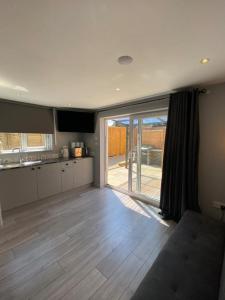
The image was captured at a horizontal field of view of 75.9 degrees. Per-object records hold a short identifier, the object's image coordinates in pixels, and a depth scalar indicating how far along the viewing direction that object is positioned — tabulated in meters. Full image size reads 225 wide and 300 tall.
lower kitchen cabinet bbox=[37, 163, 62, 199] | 3.20
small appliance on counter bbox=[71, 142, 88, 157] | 4.15
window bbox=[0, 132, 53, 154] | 3.29
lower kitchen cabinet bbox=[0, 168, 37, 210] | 2.72
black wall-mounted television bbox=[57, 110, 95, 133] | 3.92
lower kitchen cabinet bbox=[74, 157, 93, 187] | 3.90
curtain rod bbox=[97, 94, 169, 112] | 2.79
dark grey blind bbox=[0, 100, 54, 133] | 3.03
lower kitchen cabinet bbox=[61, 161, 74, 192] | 3.61
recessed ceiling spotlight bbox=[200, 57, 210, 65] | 1.50
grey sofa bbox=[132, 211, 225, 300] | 1.01
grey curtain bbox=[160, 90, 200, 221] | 2.33
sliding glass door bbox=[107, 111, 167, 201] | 3.12
